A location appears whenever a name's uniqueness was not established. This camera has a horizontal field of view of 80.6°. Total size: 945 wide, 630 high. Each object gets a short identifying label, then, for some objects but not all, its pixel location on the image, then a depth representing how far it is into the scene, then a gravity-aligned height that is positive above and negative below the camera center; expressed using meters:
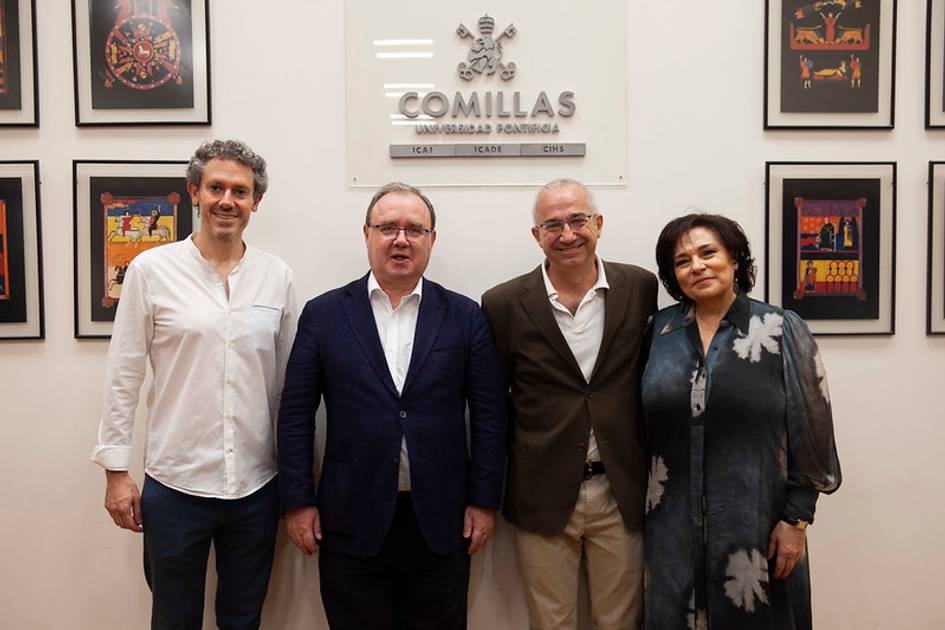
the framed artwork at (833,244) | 2.11 +0.16
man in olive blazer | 1.70 -0.39
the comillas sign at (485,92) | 2.05 +0.73
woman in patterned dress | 1.52 -0.47
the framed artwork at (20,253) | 2.04 +0.13
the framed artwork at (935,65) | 2.12 +0.84
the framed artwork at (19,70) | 2.03 +0.80
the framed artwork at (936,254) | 2.13 +0.13
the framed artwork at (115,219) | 2.04 +0.26
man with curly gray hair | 1.62 -0.30
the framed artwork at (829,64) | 2.10 +0.84
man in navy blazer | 1.63 -0.44
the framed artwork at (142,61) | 2.03 +0.83
